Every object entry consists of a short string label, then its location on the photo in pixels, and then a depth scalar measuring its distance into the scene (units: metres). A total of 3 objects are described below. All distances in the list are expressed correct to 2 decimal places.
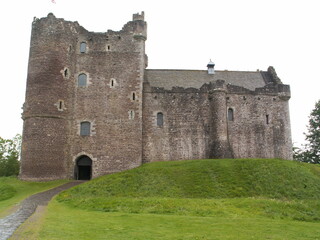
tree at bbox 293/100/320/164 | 51.88
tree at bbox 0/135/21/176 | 46.41
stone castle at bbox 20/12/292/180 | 31.53
